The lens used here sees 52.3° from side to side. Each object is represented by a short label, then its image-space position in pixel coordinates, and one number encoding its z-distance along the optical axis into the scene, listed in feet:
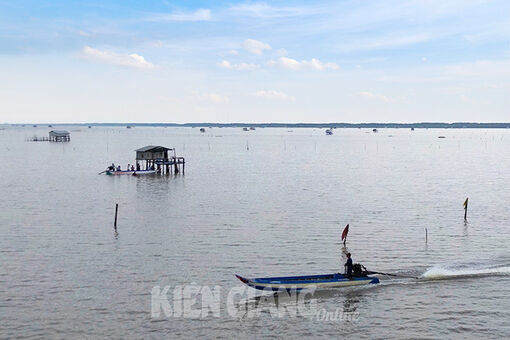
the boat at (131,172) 320.99
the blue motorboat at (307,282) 99.40
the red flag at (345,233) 138.82
